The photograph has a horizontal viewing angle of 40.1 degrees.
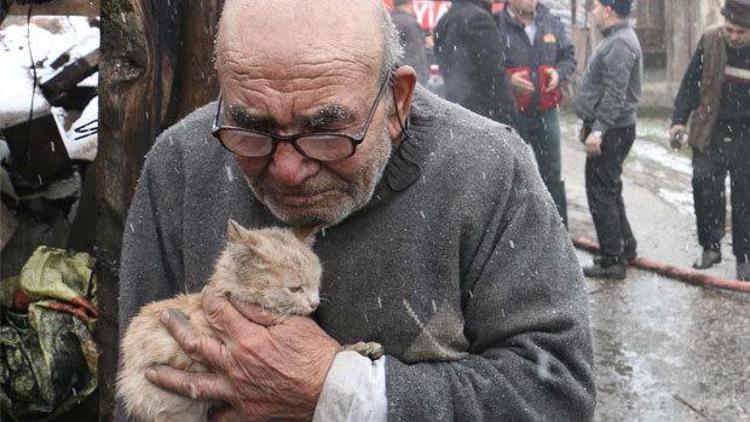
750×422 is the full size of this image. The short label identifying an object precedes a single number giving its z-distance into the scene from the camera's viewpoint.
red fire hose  8.30
